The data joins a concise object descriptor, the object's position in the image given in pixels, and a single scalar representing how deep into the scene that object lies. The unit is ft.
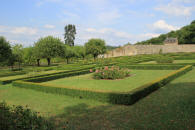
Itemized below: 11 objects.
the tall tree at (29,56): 119.41
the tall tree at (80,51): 167.10
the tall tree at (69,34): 204.64
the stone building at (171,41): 231.52
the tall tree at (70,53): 135.54
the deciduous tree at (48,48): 105.29
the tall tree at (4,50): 81.66
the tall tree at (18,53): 98.20
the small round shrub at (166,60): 74.33
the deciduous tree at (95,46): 139.33
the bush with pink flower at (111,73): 41.34
